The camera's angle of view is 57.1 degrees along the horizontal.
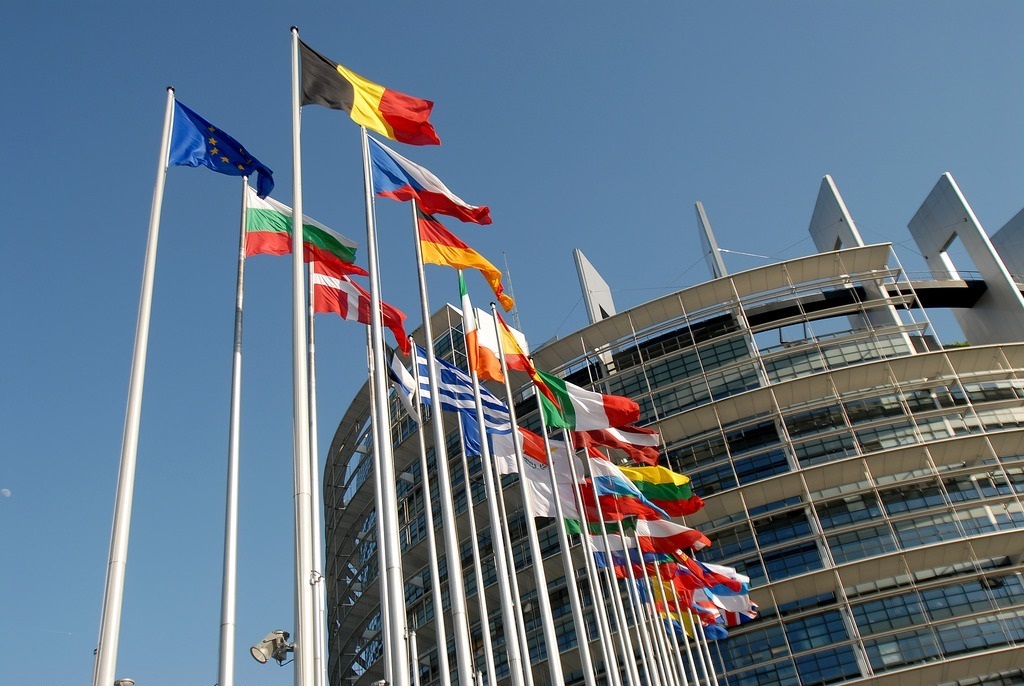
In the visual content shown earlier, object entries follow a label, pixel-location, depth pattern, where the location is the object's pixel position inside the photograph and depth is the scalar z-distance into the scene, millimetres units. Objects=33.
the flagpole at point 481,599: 20312
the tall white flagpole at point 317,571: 13445
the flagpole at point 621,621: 26406
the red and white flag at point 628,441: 29594
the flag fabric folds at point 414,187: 19891
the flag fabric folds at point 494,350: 23641
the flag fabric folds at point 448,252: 20812
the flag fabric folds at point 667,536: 32344
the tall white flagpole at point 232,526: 12258
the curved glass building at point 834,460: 41531
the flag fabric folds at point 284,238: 18047
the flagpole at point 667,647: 33750
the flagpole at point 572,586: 22312
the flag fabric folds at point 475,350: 22578
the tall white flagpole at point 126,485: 11305
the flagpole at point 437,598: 18695
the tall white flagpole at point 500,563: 18828
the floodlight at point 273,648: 12734
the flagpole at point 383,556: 15477
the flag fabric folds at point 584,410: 27328
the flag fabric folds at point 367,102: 17891
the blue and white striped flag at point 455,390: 23406
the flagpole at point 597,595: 25094
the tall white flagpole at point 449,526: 16797
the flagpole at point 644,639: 29453
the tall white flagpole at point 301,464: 12172
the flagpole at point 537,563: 20359
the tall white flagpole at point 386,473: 14297
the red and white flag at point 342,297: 19031
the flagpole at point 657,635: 32281
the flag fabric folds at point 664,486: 32906
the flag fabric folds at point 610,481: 28953
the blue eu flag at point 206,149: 16359
